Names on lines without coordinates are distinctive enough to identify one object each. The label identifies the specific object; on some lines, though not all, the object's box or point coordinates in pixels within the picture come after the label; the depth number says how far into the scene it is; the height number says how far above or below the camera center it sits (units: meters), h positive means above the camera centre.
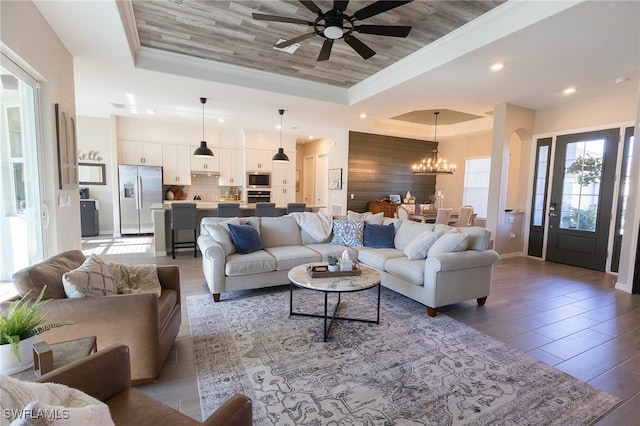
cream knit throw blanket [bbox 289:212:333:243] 4.48 -0.56
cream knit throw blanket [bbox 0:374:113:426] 0.64 -0.56
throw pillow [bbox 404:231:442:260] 3.42 -0.65
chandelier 7.12 +0.54
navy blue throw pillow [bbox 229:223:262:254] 3.75 -0.67
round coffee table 2.59 -0.86
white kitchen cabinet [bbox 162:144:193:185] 7.67 +0.50
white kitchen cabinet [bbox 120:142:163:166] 7.30 +0.74
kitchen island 5.43 -0.69
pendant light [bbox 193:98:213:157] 5.59 +0.61
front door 4.95 -0.10
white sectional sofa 3.12 -0.86
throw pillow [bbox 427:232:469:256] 3.18 -0.58
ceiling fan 2.38 +1.42
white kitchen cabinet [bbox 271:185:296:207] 8.61 -0.23
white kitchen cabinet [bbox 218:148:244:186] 8.20 +0.49
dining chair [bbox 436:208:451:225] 6.23 -0.55
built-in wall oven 8.37 -0.29
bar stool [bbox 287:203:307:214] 6.15 -0.42
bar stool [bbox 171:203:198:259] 5.27 -0.60
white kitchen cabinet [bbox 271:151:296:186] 8.54 +0.39
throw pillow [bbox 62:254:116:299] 1.80 -0.62
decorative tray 2.83 -0.82
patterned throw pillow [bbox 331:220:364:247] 4.35 -0.66
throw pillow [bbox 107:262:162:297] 2.21 -0.74
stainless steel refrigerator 7.19 -0.29
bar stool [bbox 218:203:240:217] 5.54 -0.45
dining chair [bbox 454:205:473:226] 6.11 -0.51
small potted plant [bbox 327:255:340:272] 2.93 -0.76
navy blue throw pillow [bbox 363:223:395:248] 4.27 -0.69
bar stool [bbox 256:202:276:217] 5.86 -0.46
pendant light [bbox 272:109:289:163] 6.18 +0.60
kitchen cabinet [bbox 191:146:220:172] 7.94 +0.58
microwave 8.32 +0.16
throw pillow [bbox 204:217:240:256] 3.65 -0.63
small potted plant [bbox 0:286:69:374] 1.20 -0.65
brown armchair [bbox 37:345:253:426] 1.08 -0.81
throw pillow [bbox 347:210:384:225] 4.62 -0.46
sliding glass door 2.32 +0.05
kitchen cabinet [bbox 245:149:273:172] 8.23 +0.72
